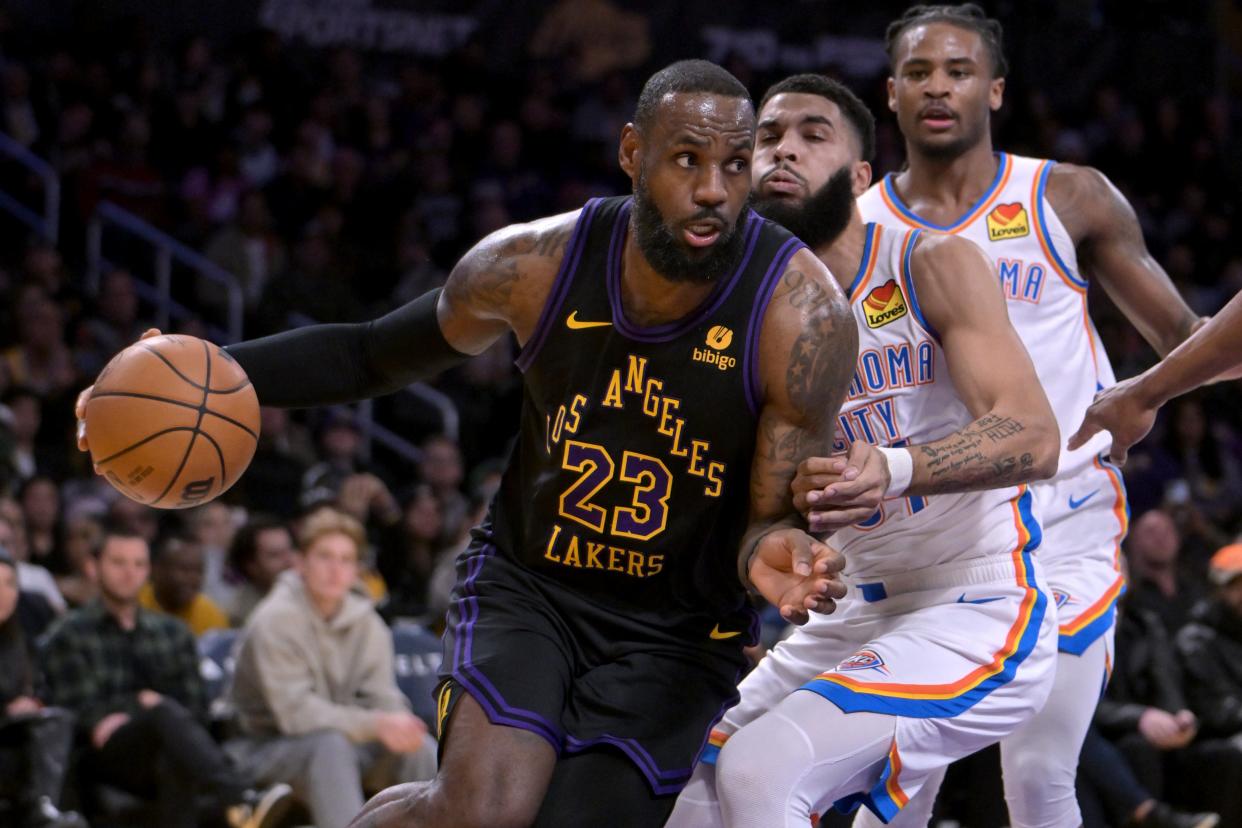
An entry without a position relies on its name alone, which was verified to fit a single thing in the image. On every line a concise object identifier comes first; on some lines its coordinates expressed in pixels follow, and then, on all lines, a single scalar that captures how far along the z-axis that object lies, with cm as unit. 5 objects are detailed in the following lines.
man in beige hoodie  1399
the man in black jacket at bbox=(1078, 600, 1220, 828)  1573
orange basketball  770
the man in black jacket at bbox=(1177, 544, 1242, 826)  1658
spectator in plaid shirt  1368
